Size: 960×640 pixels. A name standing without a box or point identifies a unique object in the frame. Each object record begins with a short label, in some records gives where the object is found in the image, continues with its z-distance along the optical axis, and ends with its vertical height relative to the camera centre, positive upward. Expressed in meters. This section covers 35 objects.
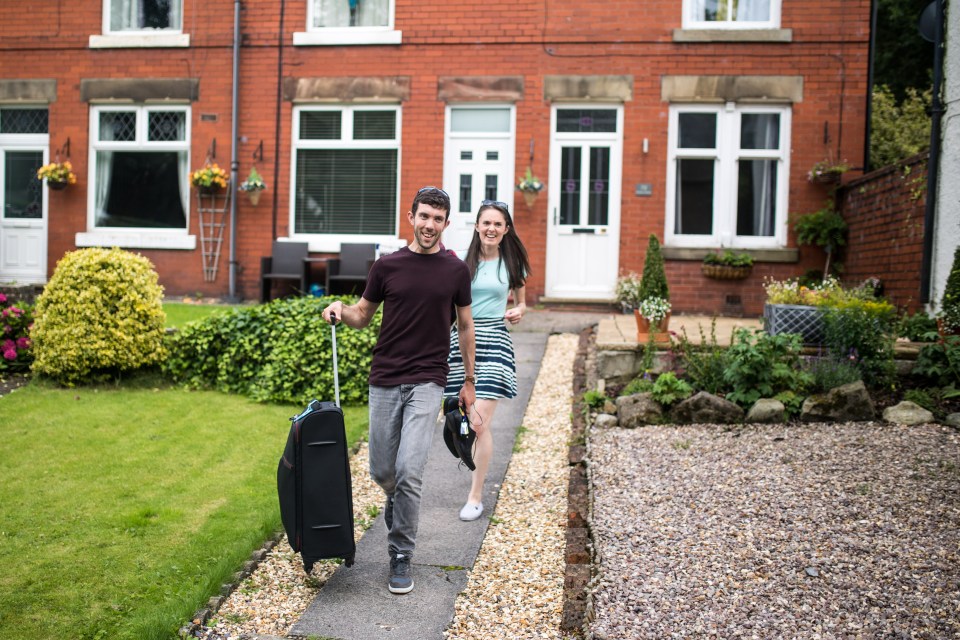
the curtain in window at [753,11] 11.87 +3.80
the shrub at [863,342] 6.24 -0.44
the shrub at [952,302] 6.46 -0.13
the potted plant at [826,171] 11.27 +1.48
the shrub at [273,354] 7.13 -0.79
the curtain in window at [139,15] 13.33 +3.87
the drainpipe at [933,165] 8.07 +1.16
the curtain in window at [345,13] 12.80 +3.85
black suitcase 3.73 -0.98
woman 4.69 -0.25
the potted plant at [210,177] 12.45 +1.24
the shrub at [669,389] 6.15 -0.83
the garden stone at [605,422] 6.22 -1.09
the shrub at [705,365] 6.32 -0.67
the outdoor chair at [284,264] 12.23 -0.01
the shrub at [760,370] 6.04 -0.65
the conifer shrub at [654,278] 7.30 -0.02
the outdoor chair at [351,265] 12.16 +0.01
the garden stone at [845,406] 5.83 -0.86
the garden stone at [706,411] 5.98 -0.95
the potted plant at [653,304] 7.03 -0.23
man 3.83 -0.41
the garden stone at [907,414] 5.68 -0.88
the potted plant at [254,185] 12.46 +1.15
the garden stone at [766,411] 5.89 -0.92
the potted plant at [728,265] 11.58 +0.19
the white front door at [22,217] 13.66 +0.62
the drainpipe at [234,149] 12.68 +1.70
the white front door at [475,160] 12.32 +1.62
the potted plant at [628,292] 11.09 -0.23
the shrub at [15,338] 7.81 -0.79
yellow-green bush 7.38 -0.56
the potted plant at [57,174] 12.88 +1.25
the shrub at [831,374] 6.02 -0.66
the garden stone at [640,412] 6.14 -1.00
